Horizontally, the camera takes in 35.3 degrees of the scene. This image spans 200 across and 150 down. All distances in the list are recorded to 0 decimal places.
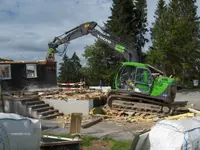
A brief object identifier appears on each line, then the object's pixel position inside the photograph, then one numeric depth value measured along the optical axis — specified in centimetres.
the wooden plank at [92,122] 1427
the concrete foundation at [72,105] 1803
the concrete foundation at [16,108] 1728
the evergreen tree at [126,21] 4159
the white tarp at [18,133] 625
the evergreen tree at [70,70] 4886
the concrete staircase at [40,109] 1714
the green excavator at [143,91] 1698
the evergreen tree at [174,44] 3303
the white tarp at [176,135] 621
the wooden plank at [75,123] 1027
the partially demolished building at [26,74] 2230
